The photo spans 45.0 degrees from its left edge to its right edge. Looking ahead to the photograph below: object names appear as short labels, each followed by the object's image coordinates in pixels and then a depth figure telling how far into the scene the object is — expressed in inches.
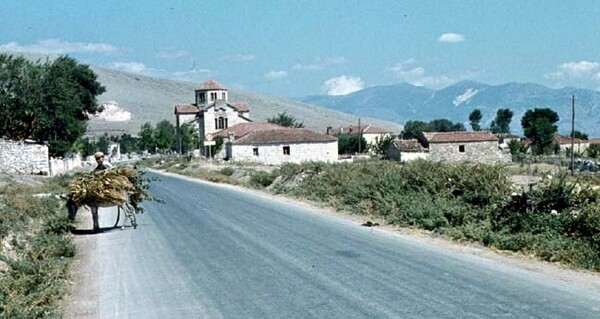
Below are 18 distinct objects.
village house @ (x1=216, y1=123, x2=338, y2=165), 3184.1
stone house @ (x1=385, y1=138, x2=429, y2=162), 3002.0
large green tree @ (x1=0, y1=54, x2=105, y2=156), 2475.4
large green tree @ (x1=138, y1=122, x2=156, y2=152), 5403.5
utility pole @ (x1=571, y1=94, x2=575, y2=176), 2310.5
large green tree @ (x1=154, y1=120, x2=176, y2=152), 5093.5
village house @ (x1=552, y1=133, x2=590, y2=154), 4407.5
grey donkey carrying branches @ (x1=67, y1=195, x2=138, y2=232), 679.7
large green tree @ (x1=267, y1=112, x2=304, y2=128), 5693.9
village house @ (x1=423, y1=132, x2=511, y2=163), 3196.4
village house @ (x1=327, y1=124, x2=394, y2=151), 5254.4
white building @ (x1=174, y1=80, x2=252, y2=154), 4426.7
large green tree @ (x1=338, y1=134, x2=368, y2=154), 4394.7
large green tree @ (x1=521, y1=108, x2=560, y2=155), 4239.7
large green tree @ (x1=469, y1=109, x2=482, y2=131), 5615.2
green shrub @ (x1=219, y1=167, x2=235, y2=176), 2175.2
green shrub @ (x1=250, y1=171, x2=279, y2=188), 1589.6
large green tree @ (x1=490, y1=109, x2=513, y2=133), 6195.9
